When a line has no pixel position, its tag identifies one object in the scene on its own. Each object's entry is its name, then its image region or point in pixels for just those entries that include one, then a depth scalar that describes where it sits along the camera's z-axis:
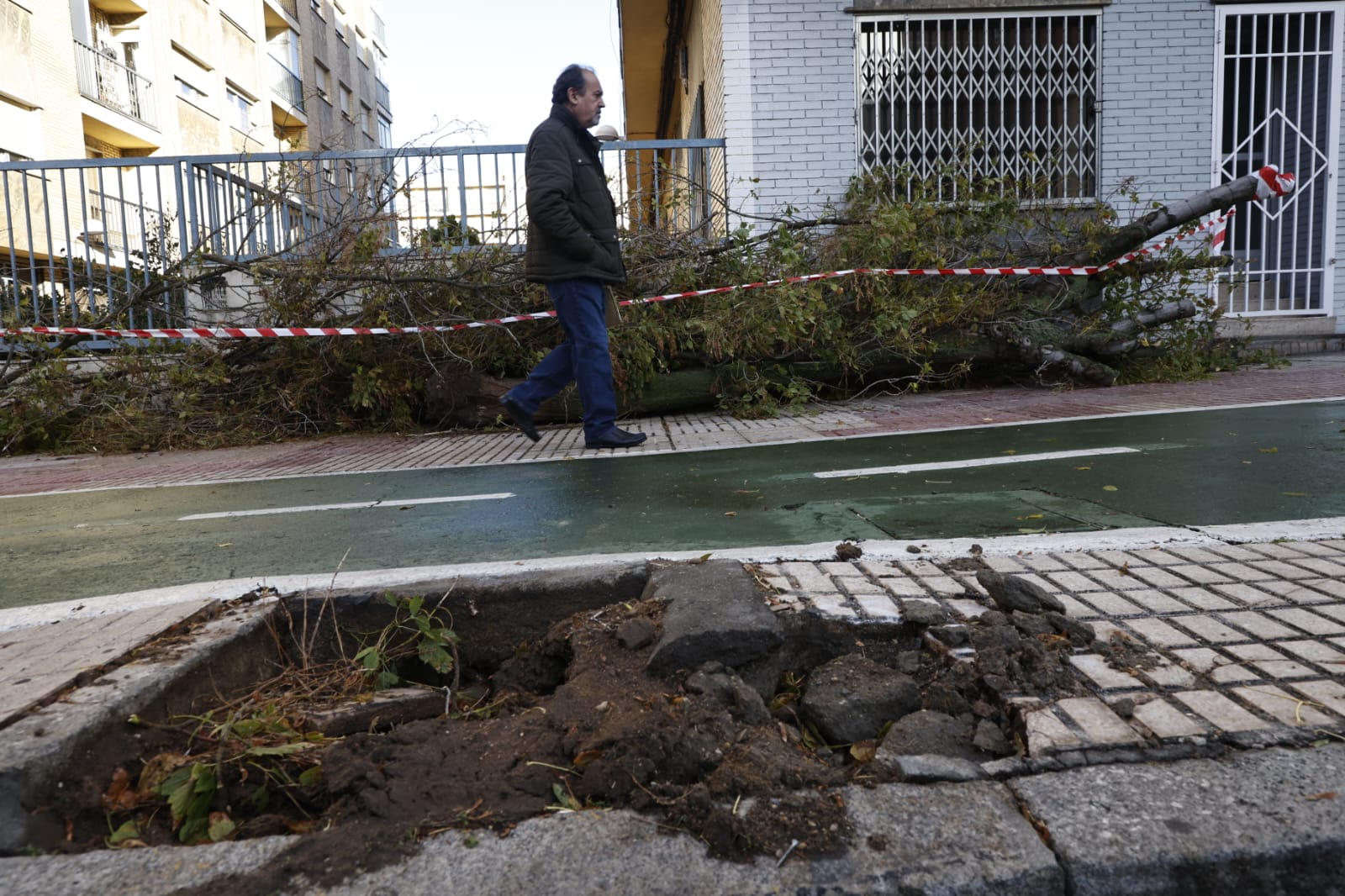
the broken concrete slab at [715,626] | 2.23
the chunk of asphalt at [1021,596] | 2.47
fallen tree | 8.44
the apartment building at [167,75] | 22.94
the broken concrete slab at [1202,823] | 1.52
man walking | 6.24
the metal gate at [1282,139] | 11.38
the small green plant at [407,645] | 2.58
